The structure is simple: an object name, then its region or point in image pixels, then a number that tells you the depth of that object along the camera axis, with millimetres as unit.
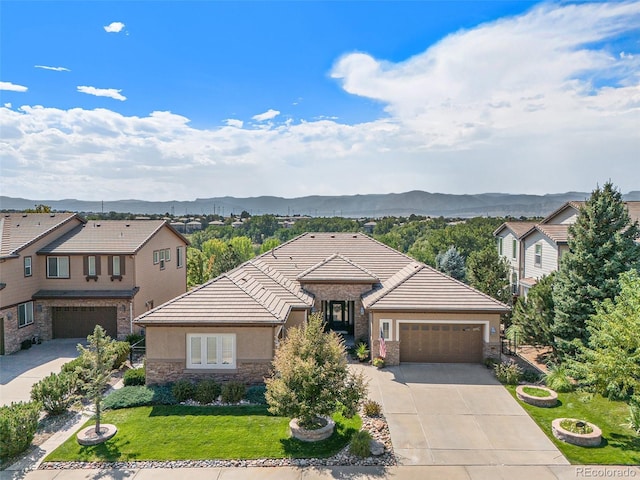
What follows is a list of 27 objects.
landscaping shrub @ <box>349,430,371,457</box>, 11297
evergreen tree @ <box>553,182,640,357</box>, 16797
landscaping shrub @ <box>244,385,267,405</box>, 14609
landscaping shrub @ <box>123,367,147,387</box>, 16297
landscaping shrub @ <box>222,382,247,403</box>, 14656
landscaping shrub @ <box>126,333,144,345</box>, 21672
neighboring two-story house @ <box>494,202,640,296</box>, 25734
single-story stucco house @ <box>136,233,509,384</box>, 15711
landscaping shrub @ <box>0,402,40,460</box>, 11289
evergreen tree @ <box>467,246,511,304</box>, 25844
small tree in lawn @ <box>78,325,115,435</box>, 12227
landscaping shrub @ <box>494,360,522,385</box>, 16266
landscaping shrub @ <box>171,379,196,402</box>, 14797
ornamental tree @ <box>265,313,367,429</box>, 11695
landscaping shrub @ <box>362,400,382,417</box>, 13539
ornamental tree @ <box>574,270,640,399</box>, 11234
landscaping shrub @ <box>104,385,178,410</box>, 14555
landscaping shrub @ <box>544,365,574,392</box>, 15453
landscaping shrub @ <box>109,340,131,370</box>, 18062
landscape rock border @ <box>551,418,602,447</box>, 11719
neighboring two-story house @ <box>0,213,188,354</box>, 21844
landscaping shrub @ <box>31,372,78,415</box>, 14102
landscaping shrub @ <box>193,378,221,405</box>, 14617
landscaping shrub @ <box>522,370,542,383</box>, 16625
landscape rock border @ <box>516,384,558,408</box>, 14242
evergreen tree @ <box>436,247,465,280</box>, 39844
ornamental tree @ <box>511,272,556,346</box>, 18484
